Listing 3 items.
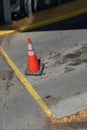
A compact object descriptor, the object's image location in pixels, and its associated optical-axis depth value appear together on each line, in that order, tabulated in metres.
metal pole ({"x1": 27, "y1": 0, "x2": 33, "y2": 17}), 11.76
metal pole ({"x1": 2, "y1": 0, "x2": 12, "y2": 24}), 11.20
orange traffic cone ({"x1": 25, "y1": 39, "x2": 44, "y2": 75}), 8.59
